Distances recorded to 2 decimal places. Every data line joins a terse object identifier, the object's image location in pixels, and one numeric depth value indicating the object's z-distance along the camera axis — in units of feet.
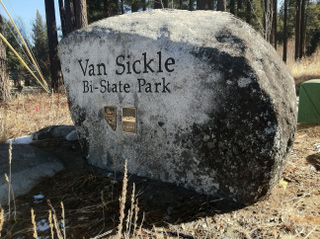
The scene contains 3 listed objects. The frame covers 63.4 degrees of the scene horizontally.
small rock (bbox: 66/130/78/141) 11.42
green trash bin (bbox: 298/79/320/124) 14.39
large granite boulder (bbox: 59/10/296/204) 5.77
